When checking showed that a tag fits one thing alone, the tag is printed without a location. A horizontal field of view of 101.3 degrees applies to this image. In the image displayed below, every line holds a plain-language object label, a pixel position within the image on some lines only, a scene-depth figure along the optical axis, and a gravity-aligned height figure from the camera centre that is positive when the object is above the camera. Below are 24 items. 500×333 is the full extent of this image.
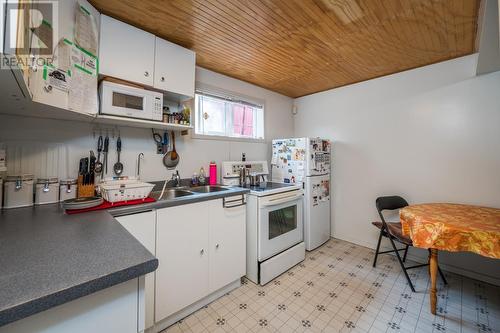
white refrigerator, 2.73 -0.04
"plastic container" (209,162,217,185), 2.42 -0.04
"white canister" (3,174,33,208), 1.29 -0.13
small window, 2.52 +0.74
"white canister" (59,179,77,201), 1.48 -0.14
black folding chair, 1.99 -0.60
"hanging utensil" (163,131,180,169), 2.12 +0.13
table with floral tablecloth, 1.34 -0.41
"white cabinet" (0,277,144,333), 0.50 -0.40
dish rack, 1.40 -0.14
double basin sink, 1.96 -0.21
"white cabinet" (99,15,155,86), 1.48 +0.91
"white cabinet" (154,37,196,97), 1.75 +0.92
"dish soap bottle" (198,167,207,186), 2.34 -0.08
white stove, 2.05 -0.61
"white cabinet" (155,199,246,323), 1.49 -0.68
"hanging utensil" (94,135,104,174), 1.68 +0.10
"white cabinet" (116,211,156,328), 1.35 -0.43
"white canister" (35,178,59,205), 1.39 -0.14
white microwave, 1.49 +0.54
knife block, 1.52 -0.15
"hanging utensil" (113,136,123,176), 1.79 +0.05
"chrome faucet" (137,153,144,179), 1.94 +0.06
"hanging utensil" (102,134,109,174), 1.74 +0.16
